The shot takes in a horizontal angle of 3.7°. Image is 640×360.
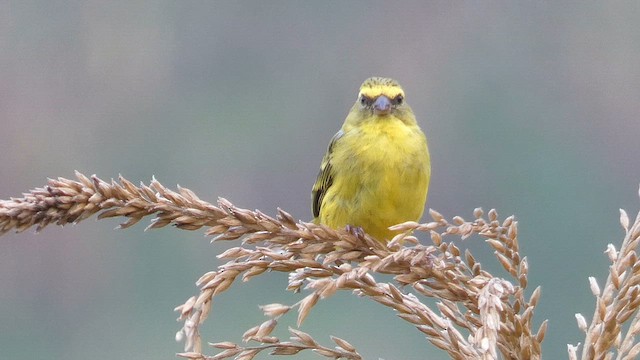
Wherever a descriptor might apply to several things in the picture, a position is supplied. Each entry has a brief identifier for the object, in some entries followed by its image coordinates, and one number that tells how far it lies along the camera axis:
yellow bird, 4.27
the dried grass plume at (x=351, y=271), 3.14
